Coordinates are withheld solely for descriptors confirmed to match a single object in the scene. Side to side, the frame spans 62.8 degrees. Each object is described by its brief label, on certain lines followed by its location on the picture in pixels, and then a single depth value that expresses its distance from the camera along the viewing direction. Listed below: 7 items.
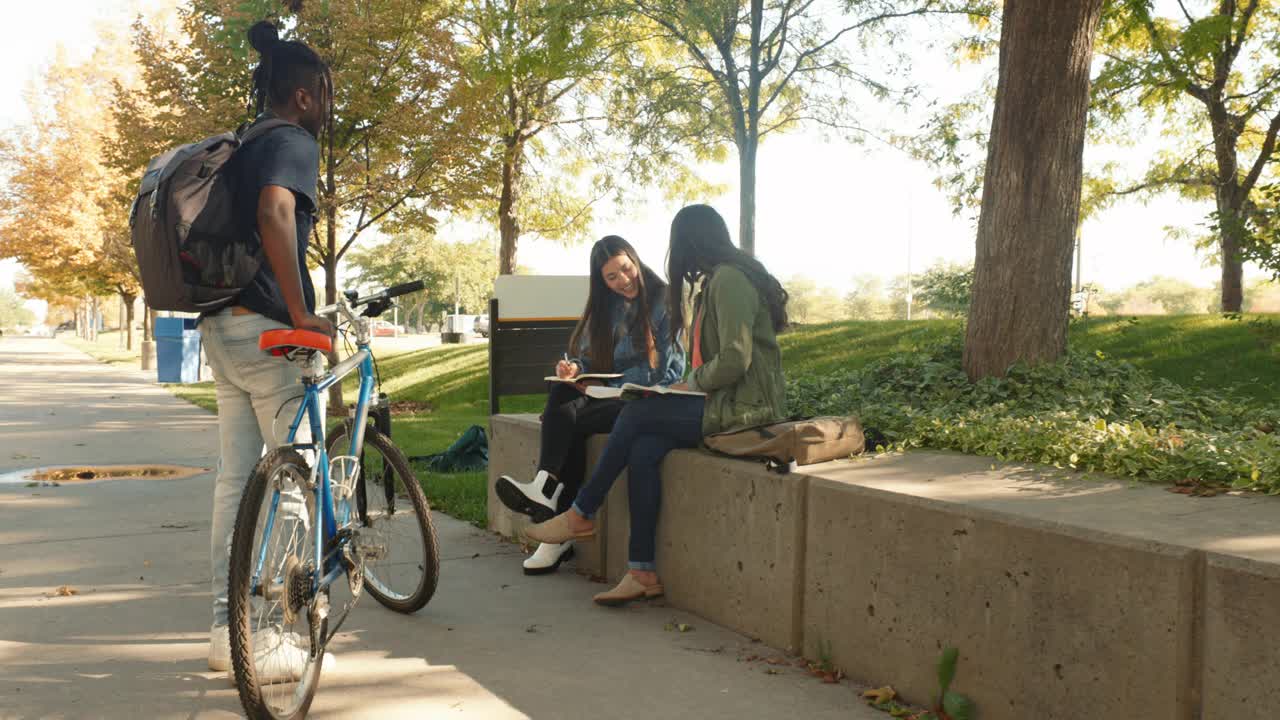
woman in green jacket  4.48
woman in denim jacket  5.30
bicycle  3.15
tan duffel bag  4.16
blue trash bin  21.70
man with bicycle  3.54
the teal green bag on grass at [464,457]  8.74
